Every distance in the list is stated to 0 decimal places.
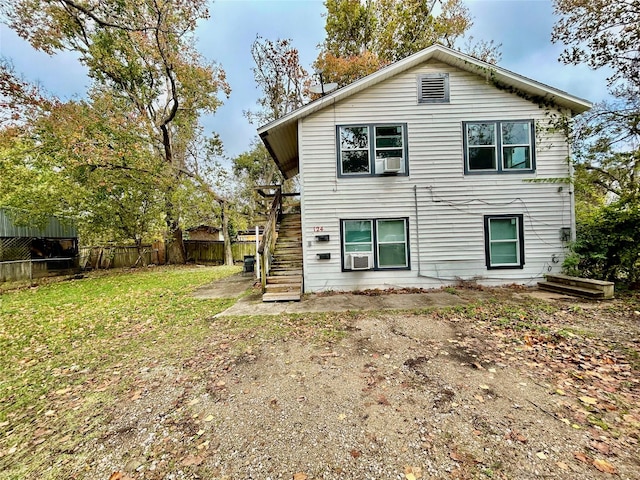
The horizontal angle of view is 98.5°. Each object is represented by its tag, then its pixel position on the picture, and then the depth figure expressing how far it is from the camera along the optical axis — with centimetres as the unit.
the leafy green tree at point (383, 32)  1648
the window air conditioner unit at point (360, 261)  786
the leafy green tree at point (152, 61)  1194
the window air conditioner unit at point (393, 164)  779
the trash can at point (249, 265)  1325
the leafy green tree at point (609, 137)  712
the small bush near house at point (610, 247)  682
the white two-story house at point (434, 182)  804
